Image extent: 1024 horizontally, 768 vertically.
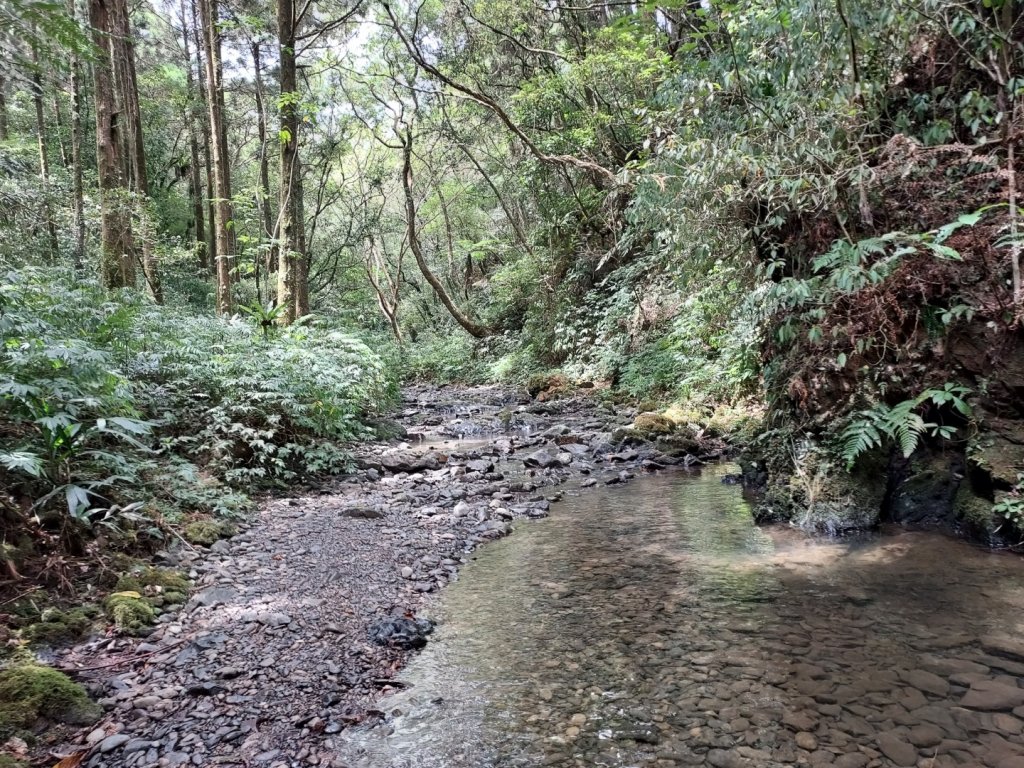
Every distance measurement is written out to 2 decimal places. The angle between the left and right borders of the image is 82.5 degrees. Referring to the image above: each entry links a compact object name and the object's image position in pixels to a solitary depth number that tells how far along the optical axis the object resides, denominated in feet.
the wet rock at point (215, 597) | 13.58
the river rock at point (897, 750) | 8.72
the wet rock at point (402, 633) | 12.67
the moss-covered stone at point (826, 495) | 18.04
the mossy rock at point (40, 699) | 8.98
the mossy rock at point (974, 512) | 15.69
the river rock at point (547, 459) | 29.99
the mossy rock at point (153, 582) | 13.25
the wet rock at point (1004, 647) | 10.85
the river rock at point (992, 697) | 9.60
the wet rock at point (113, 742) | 8.88
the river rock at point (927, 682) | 10.17
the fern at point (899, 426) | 15.99
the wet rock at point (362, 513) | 20.98
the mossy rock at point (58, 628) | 11.06
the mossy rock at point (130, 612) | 12.07
